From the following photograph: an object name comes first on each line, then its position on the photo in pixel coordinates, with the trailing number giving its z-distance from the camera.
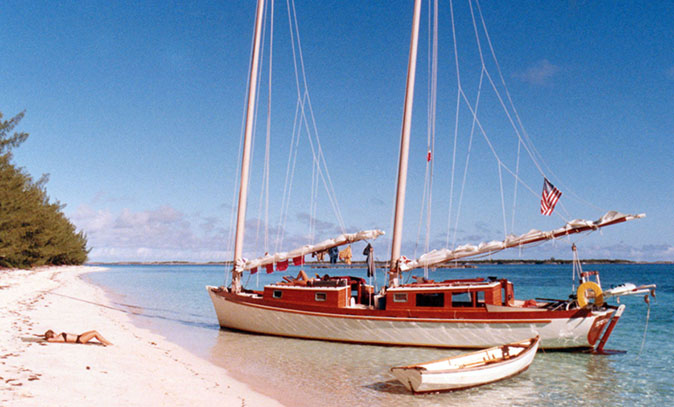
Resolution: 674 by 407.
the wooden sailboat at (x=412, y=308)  19.11
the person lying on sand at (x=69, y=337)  14.60
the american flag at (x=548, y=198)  20.67
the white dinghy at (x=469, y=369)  13.25
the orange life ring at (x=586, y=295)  18.95
